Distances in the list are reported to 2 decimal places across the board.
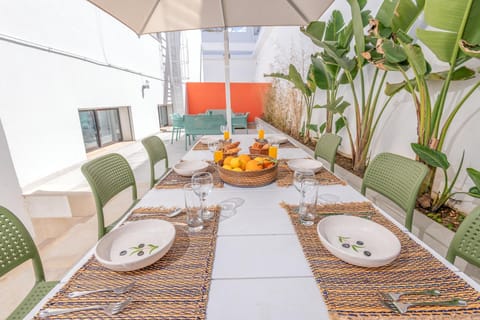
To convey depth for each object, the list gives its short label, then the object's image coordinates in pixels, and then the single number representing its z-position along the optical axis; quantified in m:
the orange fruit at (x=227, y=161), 1.21
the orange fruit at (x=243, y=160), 1.18
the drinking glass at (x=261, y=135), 1.99
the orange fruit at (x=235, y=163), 1.17
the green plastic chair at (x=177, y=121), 5.41
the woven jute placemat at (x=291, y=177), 1.18
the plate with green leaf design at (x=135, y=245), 0.58
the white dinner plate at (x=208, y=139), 2.16
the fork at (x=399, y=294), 0.49
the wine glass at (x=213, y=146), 1.67
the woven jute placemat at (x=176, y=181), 1.17
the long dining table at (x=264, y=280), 0.47
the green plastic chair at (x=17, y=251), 0.74
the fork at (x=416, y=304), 0.47
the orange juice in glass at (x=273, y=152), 1.40
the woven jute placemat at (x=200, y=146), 1.99
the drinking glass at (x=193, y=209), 0.80
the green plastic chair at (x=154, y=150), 1.82
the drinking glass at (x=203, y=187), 0.88
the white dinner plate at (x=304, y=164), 1.35
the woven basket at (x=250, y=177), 1.10
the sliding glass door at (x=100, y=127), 4.01
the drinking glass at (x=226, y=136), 1.95
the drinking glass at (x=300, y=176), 0.90
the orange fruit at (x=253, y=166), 1.13
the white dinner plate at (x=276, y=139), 2.12
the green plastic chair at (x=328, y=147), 1.71
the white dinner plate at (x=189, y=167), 1.28
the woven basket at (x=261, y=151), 1.53
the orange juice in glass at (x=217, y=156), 1.32
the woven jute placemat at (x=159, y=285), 0.47
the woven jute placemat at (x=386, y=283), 0.46
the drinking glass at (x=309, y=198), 0.86
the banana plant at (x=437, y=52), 1.00
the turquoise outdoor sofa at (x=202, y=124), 4.83
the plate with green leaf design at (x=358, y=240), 0.58
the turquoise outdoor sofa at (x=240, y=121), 5.98
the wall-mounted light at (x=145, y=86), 5.94
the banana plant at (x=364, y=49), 1.46
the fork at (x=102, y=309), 0.46
